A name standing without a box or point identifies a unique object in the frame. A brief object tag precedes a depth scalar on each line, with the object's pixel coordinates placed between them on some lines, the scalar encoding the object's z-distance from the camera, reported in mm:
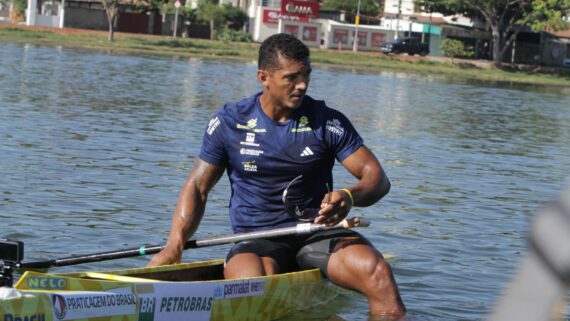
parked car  84750
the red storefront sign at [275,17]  91188
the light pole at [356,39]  88938
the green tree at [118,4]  75638
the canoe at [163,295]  4848
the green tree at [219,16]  92250
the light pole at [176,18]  87438
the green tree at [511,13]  77938
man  6492
